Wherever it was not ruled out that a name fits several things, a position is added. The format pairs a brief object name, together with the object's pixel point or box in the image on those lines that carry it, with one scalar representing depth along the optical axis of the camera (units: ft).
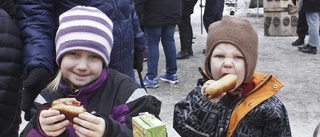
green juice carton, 4.89
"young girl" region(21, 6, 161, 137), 6.95
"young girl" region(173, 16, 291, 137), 7.43
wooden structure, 30.55
